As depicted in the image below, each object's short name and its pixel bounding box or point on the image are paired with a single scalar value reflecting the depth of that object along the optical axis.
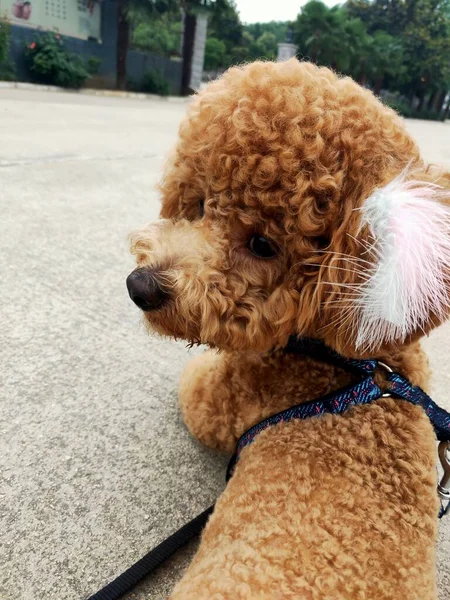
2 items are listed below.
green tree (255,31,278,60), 56.38
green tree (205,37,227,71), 38.19
